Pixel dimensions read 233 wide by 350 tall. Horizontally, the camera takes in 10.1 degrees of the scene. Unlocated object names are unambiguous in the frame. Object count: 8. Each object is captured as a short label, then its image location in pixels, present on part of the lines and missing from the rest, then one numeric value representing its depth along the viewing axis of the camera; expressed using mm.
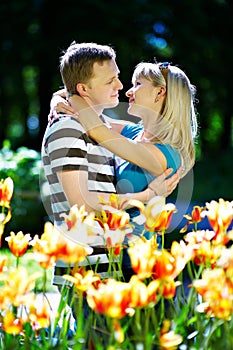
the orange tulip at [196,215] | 4865
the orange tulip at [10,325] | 3804
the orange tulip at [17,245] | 4574
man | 5155
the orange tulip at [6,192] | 4790
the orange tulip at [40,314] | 4035
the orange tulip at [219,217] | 4318
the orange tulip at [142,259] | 3790
